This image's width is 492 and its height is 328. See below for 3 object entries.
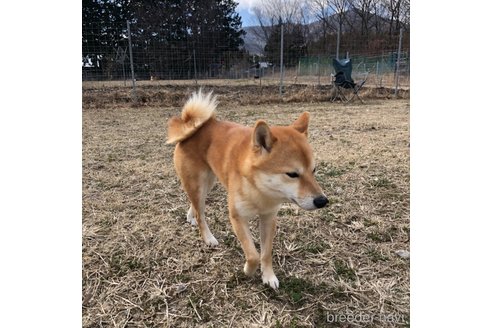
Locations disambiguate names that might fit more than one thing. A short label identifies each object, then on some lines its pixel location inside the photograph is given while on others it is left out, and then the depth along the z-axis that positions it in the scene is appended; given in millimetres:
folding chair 11383
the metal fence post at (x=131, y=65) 10047
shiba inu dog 1949
